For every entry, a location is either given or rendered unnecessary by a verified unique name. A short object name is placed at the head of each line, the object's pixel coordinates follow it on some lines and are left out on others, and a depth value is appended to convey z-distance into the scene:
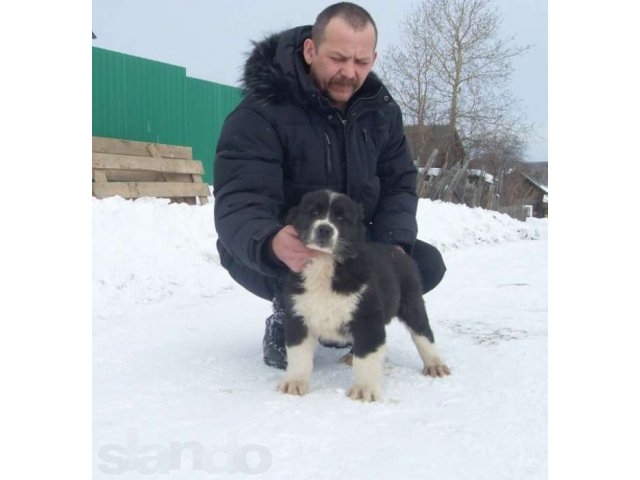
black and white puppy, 2.94
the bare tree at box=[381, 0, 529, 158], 8.47
